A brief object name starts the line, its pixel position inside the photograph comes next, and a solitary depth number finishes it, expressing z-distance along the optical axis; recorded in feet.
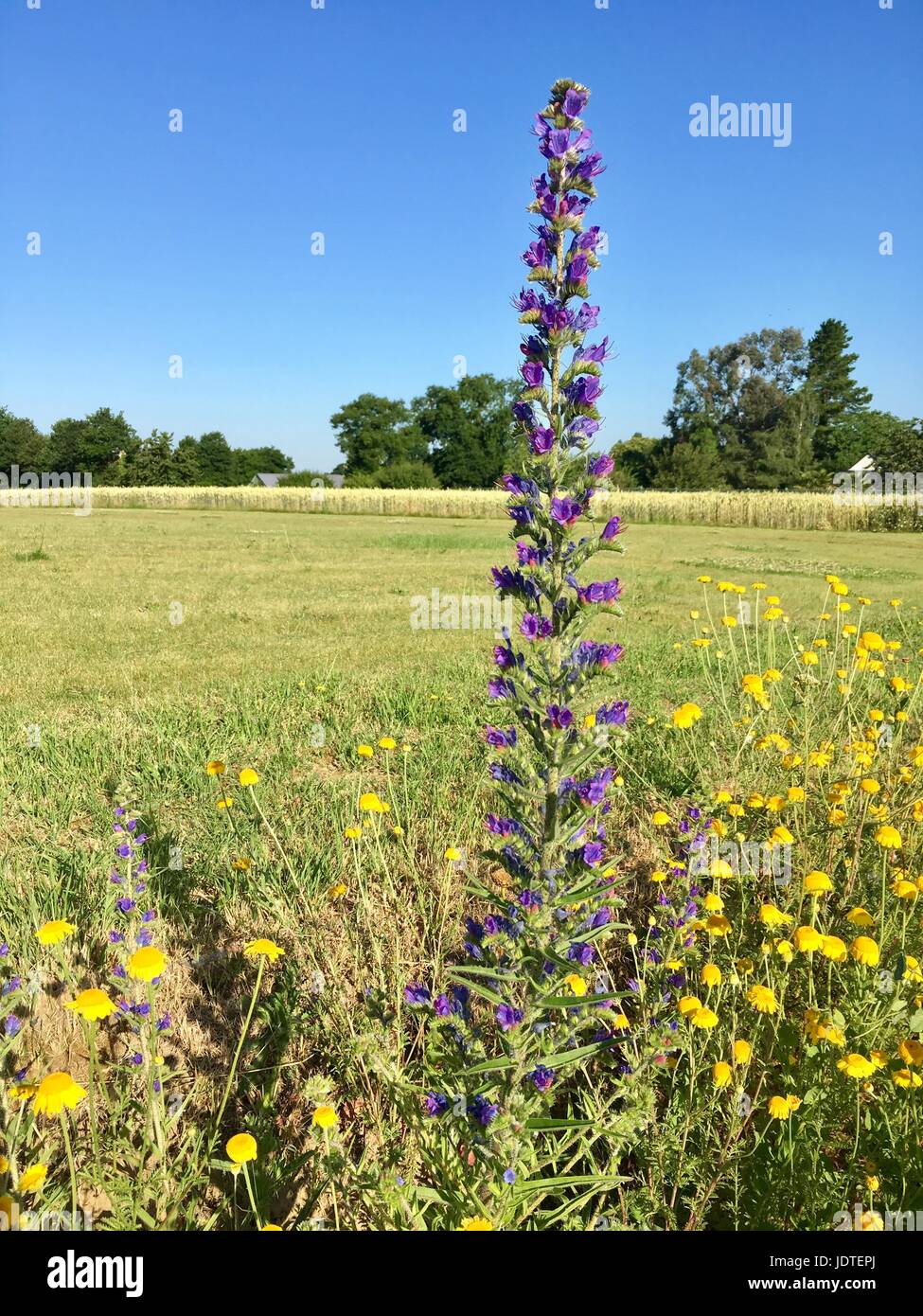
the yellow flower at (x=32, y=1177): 3.96
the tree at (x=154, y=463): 204.54
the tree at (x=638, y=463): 196.65
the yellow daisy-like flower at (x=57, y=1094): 4.18
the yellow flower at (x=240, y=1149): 4.25
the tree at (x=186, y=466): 209.97
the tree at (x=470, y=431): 209.46
